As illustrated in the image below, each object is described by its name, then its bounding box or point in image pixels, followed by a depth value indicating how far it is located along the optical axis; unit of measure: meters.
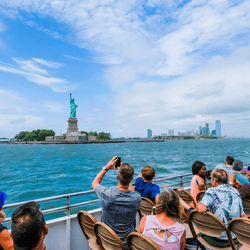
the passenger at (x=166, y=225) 1.94
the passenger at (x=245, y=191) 3.16
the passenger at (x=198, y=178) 3.82
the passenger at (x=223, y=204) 2.49
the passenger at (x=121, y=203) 2.34
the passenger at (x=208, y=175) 4.11
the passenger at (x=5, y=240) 1.68
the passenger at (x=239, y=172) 4.09
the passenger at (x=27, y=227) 1.38
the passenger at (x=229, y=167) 4.21
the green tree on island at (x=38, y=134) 138.50
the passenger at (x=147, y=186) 3.05
